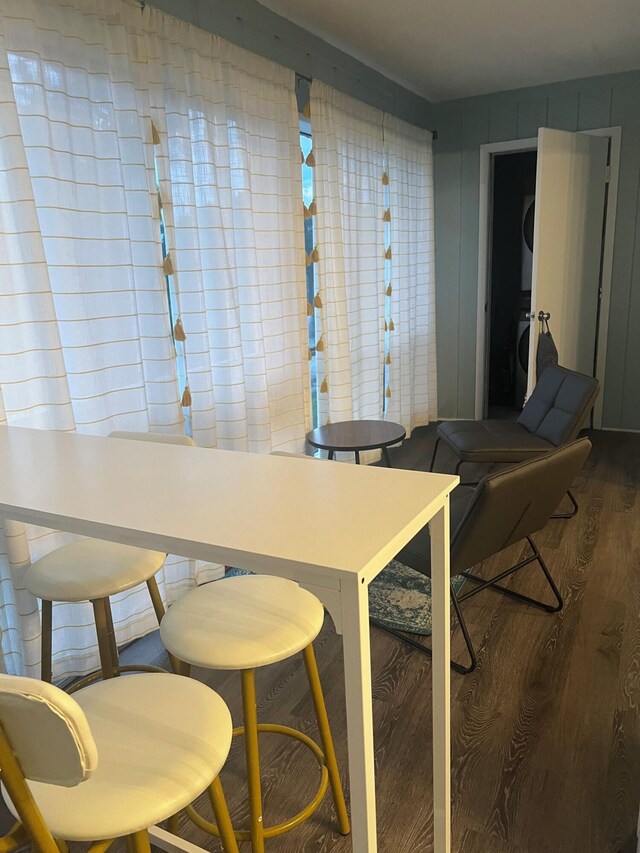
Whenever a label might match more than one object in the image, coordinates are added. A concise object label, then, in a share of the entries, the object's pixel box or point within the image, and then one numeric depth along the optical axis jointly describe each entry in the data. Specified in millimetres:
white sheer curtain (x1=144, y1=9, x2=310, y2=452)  2588
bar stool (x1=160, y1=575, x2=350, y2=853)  1333
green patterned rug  2539
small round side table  2975
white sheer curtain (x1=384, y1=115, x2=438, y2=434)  4719
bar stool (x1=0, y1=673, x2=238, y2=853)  803
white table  994
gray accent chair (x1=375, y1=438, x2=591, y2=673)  1972
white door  4426
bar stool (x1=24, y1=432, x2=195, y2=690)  1670
